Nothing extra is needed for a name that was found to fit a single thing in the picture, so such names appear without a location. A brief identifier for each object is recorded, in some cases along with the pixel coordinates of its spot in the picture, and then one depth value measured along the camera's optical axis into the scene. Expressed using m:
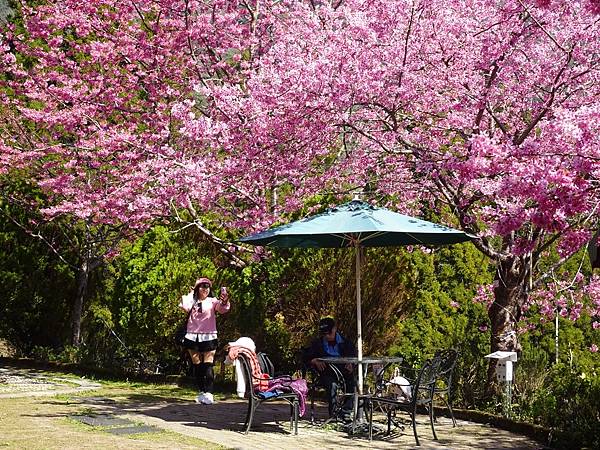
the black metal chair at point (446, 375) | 9.68
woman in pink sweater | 11.45
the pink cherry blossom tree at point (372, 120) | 8.98
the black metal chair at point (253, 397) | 9.29
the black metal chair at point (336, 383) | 9.73
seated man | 10.20
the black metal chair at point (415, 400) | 8.87
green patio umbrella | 9.38
